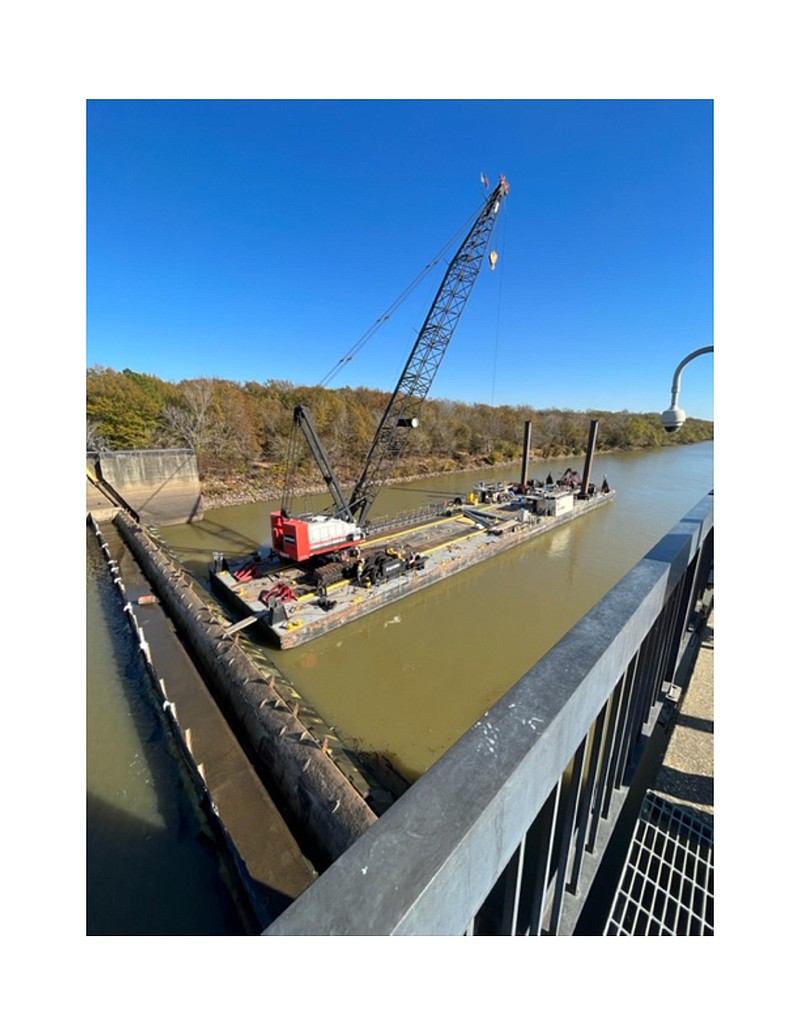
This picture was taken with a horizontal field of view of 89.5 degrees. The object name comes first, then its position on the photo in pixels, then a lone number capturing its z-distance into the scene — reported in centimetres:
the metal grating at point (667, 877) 257
